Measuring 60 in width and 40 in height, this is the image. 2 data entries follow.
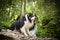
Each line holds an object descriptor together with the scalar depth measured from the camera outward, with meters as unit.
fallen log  2.21
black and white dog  2.24
